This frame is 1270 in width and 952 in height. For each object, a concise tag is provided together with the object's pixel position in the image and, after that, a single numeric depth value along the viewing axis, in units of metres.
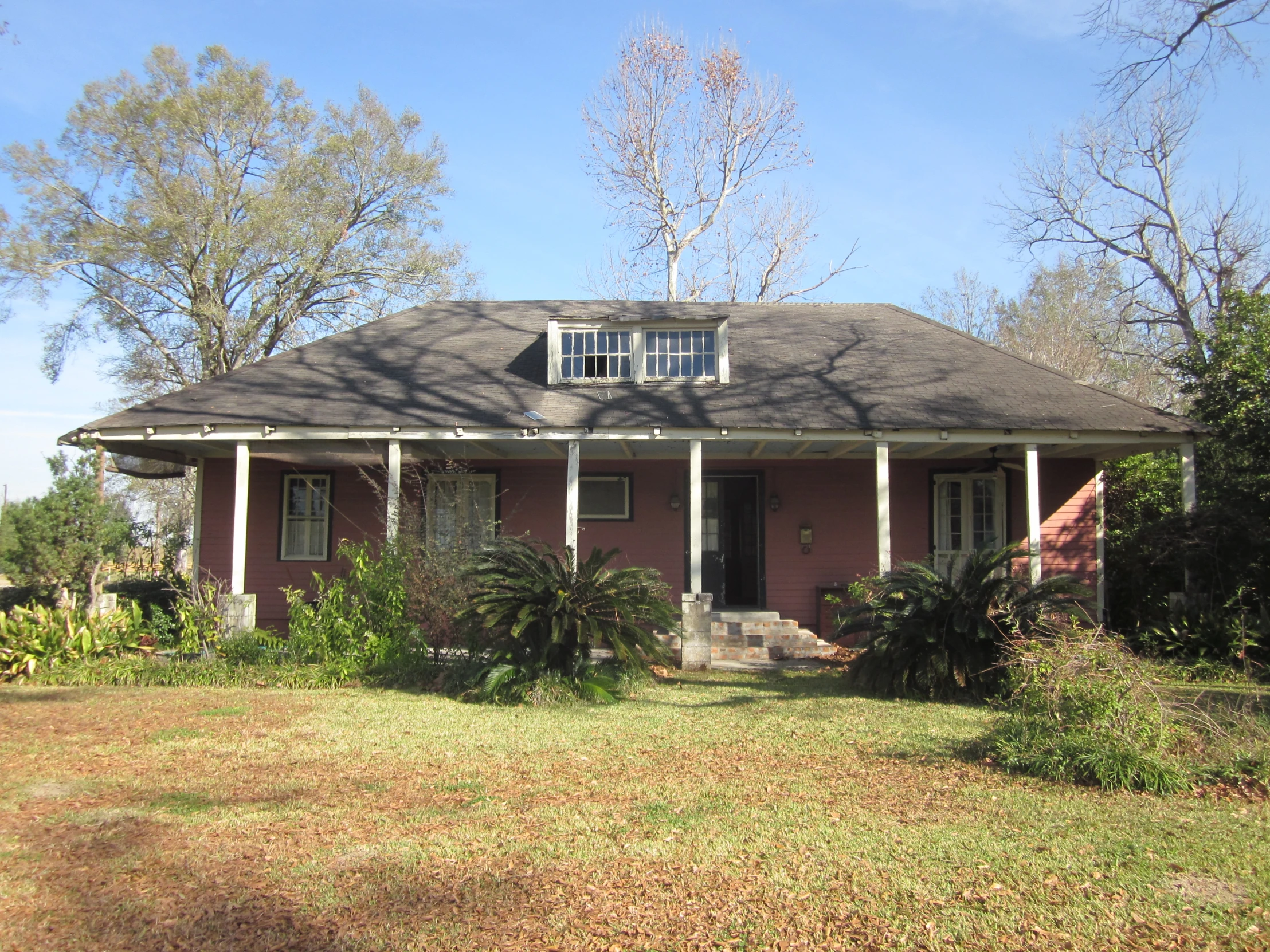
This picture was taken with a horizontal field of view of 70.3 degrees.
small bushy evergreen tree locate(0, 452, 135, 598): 12.16
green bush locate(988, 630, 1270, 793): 5.62
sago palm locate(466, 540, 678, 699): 8.73
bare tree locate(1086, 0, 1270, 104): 10.85
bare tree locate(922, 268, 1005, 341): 35.97
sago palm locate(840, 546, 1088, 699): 8.48
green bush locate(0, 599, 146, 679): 10.12
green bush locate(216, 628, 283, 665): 10.32
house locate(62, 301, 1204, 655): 12.01
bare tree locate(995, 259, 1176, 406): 29.78
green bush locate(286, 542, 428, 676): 9.91
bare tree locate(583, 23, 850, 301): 27.05
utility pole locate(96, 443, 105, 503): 12.72
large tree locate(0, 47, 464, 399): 24.77
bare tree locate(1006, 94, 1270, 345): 25.08
